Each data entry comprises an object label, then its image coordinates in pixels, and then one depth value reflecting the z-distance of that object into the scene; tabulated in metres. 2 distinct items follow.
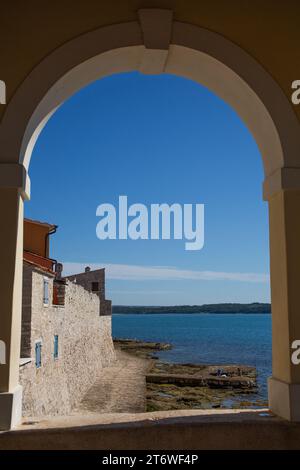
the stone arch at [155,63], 3.89
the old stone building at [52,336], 14.21
